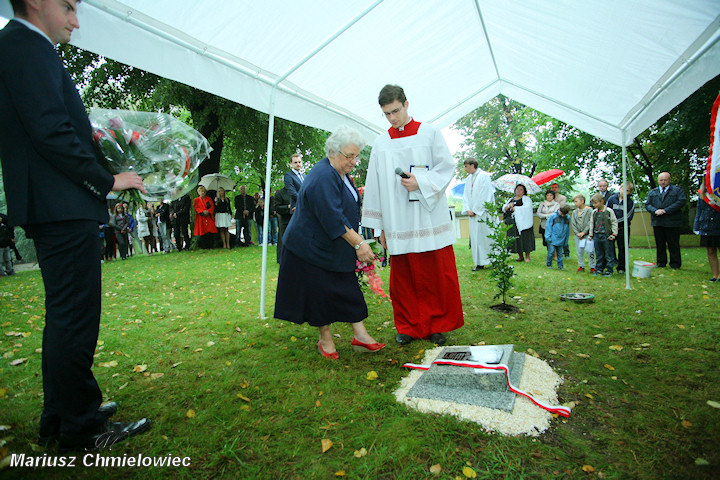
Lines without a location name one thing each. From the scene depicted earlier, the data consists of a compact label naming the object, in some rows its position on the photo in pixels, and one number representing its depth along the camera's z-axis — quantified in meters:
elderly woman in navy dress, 3.17
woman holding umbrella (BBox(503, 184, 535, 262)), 9.35
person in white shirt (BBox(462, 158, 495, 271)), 7.94
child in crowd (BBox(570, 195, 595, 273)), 8.03
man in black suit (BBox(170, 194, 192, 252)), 13.47
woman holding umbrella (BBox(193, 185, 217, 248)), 12.62
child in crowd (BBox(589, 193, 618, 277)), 7.46
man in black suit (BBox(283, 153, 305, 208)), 6.84
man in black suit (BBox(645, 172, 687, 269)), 7.72
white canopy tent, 3.19
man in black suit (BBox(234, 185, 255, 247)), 14.33
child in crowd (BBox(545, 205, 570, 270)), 8.54
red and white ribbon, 2.40
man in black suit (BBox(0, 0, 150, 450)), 1.76
